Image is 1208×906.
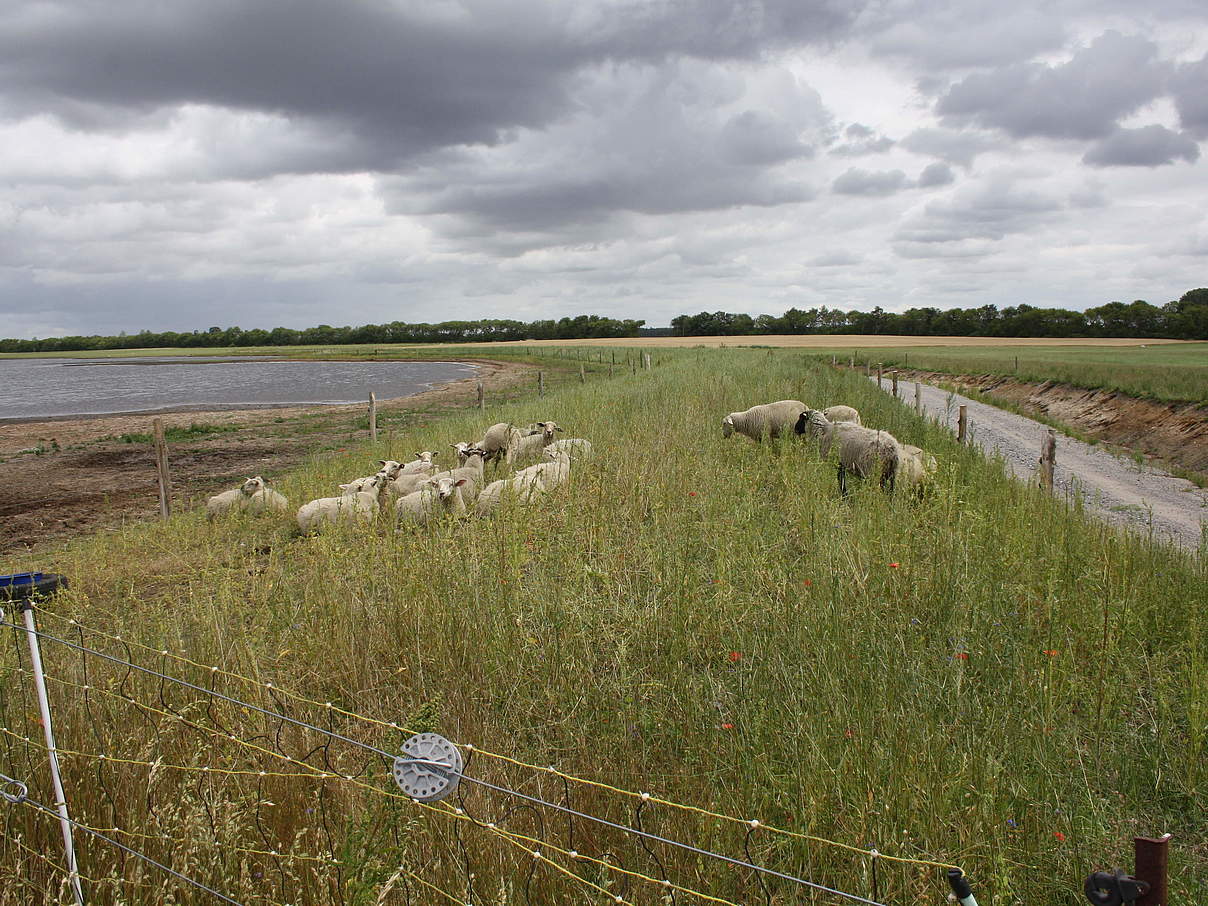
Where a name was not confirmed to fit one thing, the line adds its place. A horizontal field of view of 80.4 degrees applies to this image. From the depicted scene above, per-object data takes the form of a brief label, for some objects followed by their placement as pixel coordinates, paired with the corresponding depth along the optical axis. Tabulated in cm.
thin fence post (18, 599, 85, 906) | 313
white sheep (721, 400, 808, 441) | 1362
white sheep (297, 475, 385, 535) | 1008
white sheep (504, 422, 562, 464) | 1380
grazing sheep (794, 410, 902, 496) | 1012
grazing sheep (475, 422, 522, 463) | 1408
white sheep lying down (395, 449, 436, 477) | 1345
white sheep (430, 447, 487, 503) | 1055
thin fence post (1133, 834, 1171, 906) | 181
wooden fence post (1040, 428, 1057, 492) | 1284
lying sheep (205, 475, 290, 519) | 1281
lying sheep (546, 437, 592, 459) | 1158
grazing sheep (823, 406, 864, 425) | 1379
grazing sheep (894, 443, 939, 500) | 939
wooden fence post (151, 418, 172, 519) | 1388
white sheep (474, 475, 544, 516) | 803
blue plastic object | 323
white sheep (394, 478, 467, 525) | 910
